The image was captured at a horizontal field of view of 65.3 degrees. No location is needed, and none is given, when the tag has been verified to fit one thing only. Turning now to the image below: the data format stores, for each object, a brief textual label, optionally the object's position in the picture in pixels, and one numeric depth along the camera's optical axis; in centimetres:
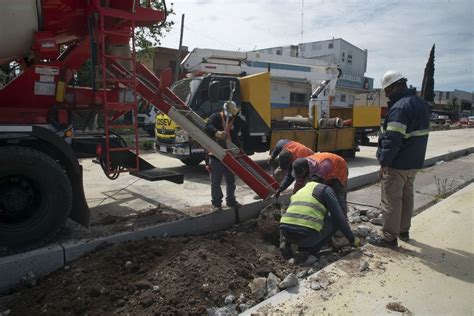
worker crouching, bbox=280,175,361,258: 387
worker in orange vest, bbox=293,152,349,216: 447
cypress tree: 3778
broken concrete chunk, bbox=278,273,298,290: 334
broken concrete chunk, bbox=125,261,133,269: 373
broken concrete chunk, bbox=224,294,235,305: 326
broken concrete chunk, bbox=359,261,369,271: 369
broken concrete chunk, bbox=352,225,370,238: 482
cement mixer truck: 389
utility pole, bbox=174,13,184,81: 2328
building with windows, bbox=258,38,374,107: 3269
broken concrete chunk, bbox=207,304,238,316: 305
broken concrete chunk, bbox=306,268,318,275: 379
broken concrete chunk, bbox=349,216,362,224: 551
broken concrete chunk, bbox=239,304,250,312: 315
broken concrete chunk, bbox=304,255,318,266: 401
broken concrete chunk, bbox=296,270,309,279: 368
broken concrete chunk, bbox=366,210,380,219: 560
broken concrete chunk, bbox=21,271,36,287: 358
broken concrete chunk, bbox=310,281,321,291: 330
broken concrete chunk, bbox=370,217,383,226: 535
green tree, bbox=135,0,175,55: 1630
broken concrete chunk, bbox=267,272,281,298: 334
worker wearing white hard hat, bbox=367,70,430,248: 430
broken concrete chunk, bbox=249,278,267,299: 337
